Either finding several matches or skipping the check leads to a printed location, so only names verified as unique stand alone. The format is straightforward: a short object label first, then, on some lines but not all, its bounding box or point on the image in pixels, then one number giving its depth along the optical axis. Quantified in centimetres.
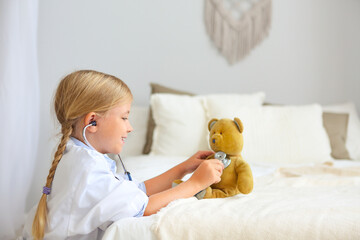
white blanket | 91
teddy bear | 116
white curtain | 164
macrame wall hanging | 277
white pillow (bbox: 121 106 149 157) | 220
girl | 95
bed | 94
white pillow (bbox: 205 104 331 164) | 206
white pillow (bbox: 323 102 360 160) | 242
